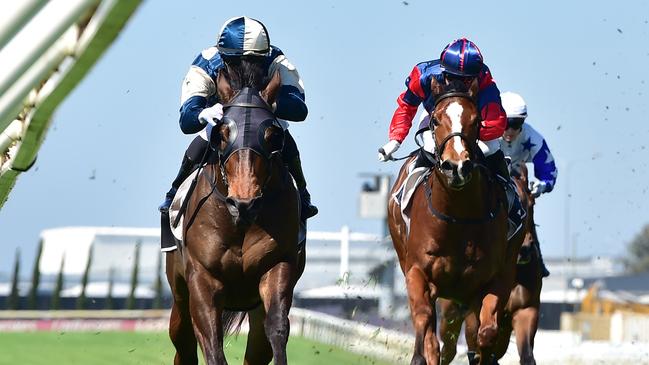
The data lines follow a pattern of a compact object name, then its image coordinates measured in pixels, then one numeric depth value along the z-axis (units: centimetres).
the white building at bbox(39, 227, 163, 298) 10819
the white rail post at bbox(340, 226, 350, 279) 6336
